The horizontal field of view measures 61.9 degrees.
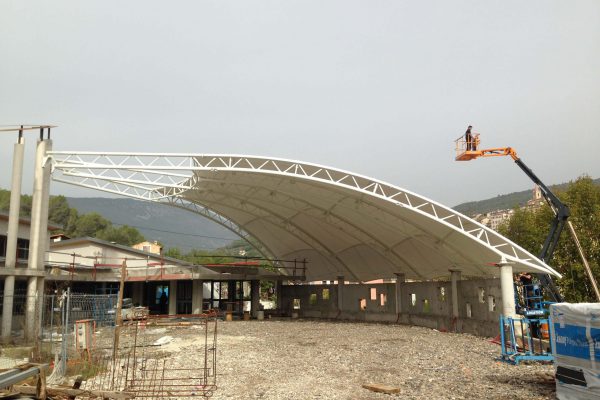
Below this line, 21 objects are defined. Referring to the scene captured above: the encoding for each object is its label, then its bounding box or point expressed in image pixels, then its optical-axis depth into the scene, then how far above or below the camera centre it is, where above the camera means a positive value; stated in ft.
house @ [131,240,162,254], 245.28 +18.59
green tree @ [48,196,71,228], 307.58 +47.14
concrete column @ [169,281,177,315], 123.34 -2.48
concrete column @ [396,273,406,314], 106.52 -1.79
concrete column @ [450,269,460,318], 86.94 -2.59
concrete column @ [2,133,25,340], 68.23 +8.75
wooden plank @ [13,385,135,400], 29.89 -6.44
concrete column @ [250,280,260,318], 132.46 -2.87
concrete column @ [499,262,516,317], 68.44 -1.04
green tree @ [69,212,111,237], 318.45 +39.18
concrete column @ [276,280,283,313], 143.82 -2.91
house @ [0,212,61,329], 73.00 +3.77
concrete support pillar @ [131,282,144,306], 131.54 -2.01
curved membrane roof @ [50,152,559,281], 82.94 +14.73
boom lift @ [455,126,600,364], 50.62 -1.73
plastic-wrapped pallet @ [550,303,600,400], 32.45 -4.61
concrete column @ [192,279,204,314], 121.49 -2.50
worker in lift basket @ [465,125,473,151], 97.05 +27.77
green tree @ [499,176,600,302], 131.95 +12.13
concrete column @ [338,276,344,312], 126.11 -2.72
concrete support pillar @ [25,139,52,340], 74.13 +10.30
